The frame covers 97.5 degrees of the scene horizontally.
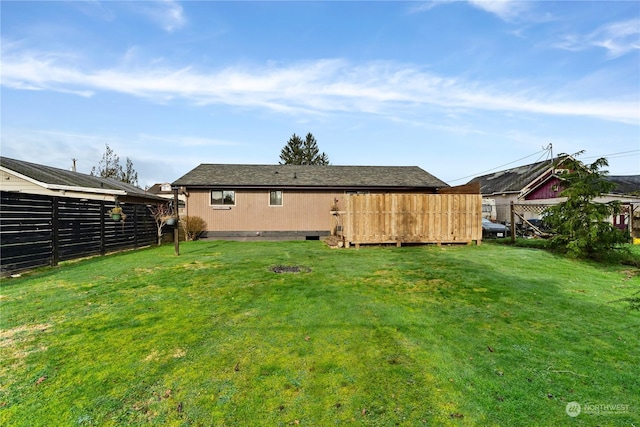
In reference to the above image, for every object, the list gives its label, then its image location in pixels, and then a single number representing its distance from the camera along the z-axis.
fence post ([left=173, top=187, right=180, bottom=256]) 9.05
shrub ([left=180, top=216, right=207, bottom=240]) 13.54
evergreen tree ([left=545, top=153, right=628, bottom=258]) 7.68
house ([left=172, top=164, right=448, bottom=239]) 14.03
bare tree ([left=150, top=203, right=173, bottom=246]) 12.54
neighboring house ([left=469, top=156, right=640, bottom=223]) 18.20
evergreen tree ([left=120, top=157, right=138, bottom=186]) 35.22
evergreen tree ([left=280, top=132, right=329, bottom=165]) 51.28
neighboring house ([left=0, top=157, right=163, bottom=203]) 10.78
